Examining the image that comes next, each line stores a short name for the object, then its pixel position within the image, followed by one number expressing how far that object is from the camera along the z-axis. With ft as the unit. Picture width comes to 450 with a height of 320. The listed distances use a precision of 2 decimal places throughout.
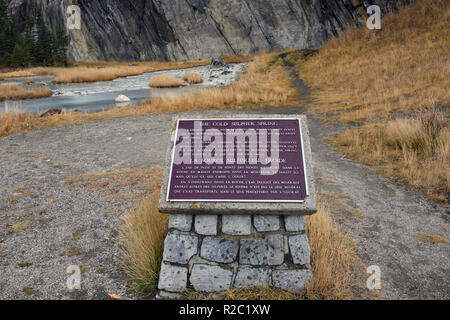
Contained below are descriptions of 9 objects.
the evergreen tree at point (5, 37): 171.94
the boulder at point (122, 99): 66.03
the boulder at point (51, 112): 47.77
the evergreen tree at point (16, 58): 160.69
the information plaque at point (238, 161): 11.32
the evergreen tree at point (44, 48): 162.91
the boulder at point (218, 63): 131.25
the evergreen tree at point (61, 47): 162.30
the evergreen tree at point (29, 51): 160.15
